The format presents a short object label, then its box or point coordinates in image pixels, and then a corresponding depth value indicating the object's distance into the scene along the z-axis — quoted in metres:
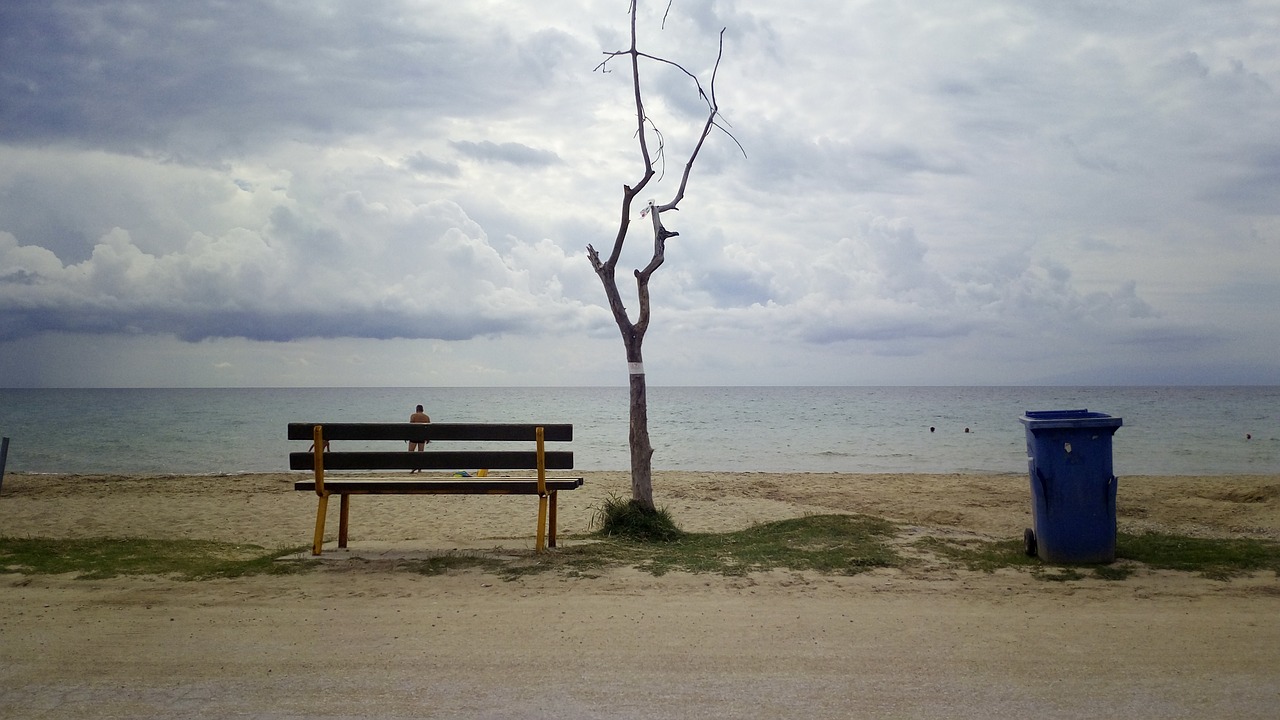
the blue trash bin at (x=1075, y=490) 6.45
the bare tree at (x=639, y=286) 8.29
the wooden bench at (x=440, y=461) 7.20
